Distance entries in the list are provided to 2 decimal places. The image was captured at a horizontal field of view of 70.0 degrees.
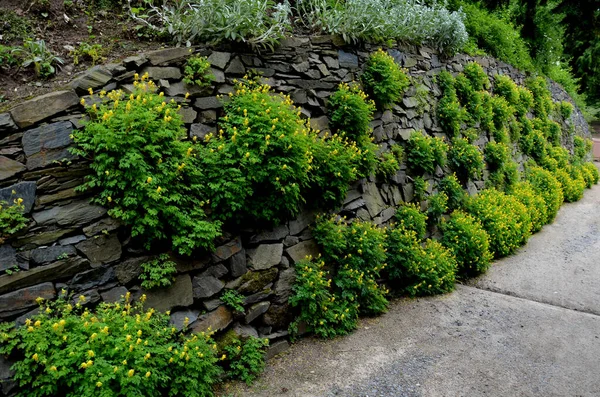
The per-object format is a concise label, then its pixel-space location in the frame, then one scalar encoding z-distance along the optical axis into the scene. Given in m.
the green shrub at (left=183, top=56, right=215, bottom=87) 4.02
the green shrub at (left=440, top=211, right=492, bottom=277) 6.18
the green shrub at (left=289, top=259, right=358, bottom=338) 4.21
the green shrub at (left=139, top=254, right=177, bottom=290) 3.28
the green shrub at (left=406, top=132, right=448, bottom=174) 6.28
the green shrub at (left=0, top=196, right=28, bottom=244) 2.86
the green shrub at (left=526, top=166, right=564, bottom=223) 9.25
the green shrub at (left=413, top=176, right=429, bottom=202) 6.25
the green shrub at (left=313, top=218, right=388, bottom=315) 4.60
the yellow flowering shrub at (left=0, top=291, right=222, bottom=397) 2.57
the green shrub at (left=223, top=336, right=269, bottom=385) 3.56
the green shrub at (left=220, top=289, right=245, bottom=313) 3.72
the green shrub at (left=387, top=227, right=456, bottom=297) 5.34
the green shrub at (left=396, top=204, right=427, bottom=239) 5.77
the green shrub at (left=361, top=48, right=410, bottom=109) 5.71
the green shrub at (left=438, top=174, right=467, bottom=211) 6.78
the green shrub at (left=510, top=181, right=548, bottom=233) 8.38
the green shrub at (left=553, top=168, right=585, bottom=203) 10.78
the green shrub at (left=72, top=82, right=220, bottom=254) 3.21
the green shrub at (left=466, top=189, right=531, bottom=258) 6.93
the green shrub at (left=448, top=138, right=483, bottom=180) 7.16
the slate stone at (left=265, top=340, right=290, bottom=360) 3.96
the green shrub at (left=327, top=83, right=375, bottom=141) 5.16
